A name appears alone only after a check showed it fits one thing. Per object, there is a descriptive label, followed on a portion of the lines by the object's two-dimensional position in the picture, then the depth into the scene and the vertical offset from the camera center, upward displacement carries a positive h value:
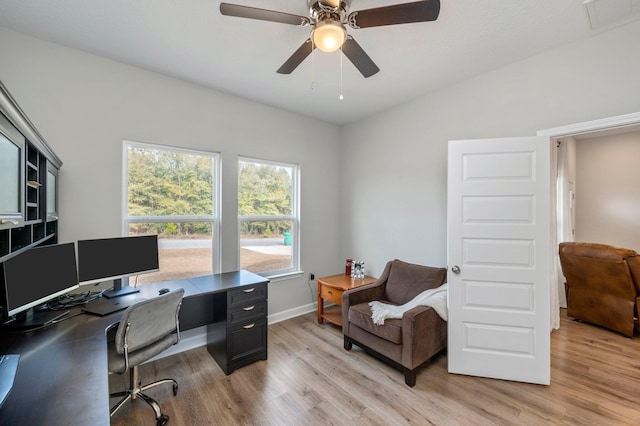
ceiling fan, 1.38 +1.10
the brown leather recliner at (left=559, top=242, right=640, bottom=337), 2.88 -0.83
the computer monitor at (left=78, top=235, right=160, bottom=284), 2.03 -0.37
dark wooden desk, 0.82 -0.65
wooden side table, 3.20 -0.97
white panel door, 2.14 -0.38
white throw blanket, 2.35 -0.89
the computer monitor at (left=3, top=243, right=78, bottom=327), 1.42 -0.40
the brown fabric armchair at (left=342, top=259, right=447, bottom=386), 2.17 -0.99
